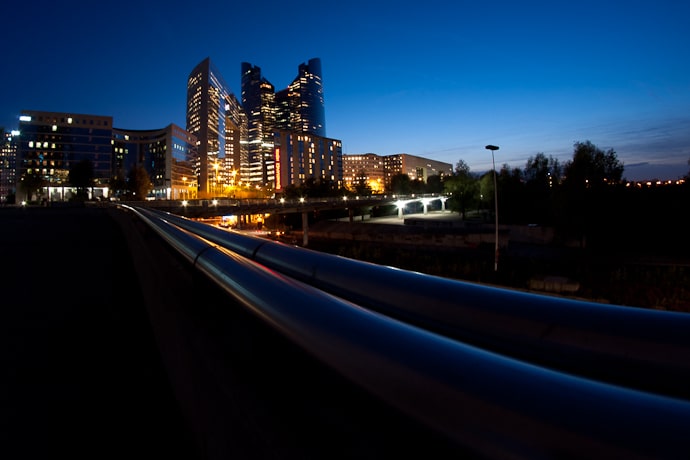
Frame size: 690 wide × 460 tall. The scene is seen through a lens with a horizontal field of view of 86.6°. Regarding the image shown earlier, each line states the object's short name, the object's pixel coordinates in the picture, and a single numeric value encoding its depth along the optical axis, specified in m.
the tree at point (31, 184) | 74.38
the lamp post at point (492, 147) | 29.72
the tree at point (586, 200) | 35.78
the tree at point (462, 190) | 62.34
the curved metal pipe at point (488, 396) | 0.44
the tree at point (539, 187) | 49.72
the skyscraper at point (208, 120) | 146.00
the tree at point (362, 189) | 115.41
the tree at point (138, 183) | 78.38
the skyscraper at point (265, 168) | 188.41
